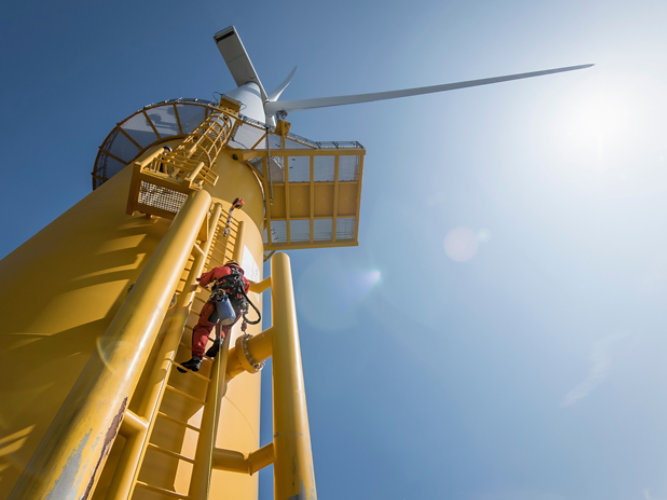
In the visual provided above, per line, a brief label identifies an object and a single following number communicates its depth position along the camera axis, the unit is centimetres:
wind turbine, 190
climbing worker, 411
